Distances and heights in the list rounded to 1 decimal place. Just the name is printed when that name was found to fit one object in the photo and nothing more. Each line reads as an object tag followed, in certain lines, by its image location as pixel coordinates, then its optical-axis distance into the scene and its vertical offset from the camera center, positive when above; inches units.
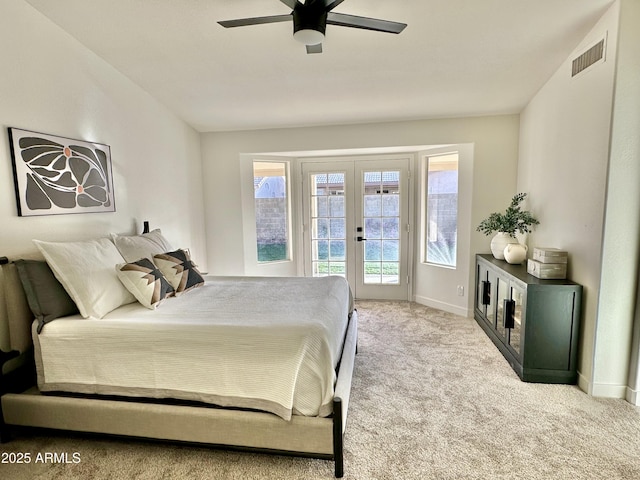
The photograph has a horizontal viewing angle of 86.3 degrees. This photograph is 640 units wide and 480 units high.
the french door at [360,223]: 182.1 -10.7
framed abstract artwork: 88.1 +9.1
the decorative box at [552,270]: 105.3 -21.1
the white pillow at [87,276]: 82.7 -17.5
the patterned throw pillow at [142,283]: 90.0 -20.6
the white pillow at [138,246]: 104.2 -13.0
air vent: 91.4 +40.4
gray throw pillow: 81.0 -20.5
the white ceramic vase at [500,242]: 135.3 -15.9
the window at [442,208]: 163.9 -2.7
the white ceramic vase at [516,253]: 126.6 -18.8
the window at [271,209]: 184.7 -2.7
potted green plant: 132.8 -9.0
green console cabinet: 99.6 -37.6
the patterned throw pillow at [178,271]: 103.9 -20.6
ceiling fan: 70.1 +39.0
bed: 69.7 -36.2
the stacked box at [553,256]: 105.0 -16.7
